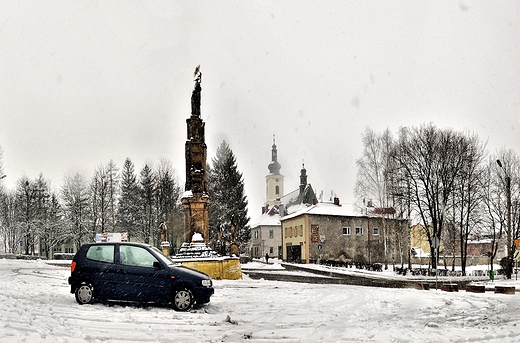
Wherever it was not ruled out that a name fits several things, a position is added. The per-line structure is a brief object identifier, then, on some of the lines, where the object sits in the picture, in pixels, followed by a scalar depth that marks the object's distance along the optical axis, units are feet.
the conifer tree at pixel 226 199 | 184.65
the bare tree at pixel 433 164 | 127.44
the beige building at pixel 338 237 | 200.85
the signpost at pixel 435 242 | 80.92
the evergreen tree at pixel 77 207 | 201.57
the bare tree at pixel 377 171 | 146.72
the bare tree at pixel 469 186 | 129.49
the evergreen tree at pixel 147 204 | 210.59
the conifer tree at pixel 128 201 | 217.77
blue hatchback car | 37.70
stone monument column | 74.59
